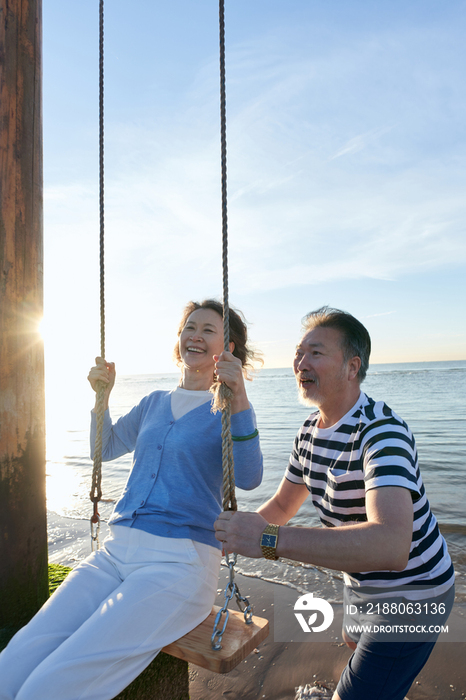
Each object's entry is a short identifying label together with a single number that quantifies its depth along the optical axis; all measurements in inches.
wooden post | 80.0
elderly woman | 56.4
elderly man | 53.8
